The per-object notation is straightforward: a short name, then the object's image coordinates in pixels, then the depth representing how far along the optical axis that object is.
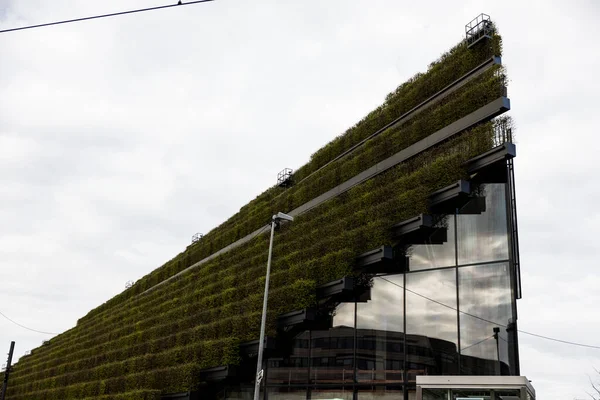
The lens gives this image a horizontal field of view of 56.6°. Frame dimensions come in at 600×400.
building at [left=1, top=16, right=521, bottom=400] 17.84
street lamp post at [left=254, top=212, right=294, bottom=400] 19.59
